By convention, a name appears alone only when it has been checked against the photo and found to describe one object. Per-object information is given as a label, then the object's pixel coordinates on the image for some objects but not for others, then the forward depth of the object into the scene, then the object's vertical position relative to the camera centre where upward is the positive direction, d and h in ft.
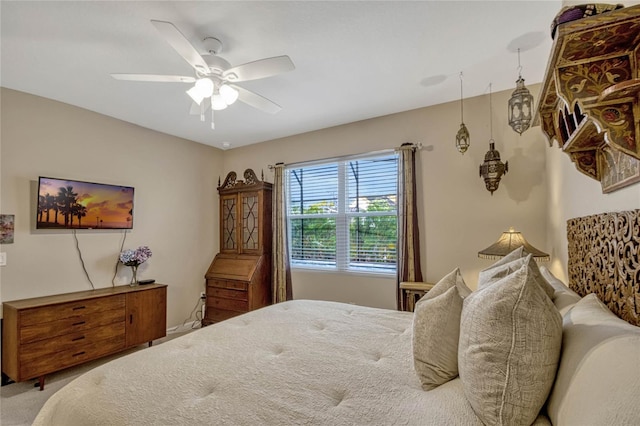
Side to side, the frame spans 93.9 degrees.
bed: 2.56 -2.03
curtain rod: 10.66 +2.75
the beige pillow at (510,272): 3.75 -0.74
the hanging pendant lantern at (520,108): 6.75 +2.63
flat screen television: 9.48 +0.82
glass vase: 11.51 -1.90
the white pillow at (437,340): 3.77 -1.52
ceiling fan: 5.67 +3.21
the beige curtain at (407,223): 10.41 -0.01
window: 11.57 +0.44
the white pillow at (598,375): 1.96 -1.18
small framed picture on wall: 8.77 +0.05
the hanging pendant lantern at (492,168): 9.03 +1.63
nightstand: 9.79 -2.29
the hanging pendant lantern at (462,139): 8.82 +2.46
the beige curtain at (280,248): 13.10 -1.01
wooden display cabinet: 12.88 -1.28
